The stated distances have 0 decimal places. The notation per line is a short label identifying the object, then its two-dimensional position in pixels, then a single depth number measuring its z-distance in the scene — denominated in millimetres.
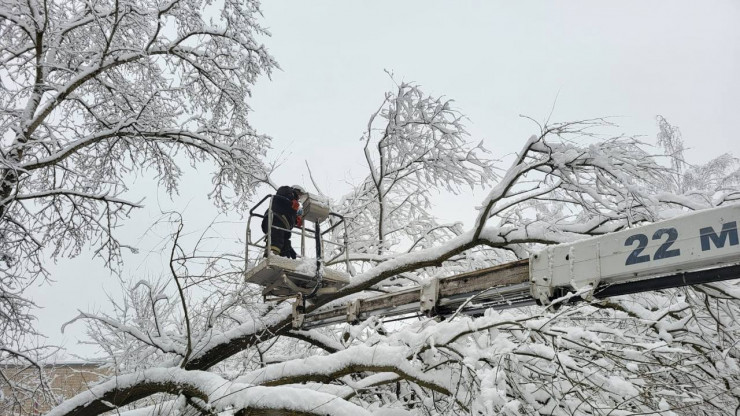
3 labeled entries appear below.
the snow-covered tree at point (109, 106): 7160
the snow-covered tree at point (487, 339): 3791
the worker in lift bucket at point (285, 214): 7477
